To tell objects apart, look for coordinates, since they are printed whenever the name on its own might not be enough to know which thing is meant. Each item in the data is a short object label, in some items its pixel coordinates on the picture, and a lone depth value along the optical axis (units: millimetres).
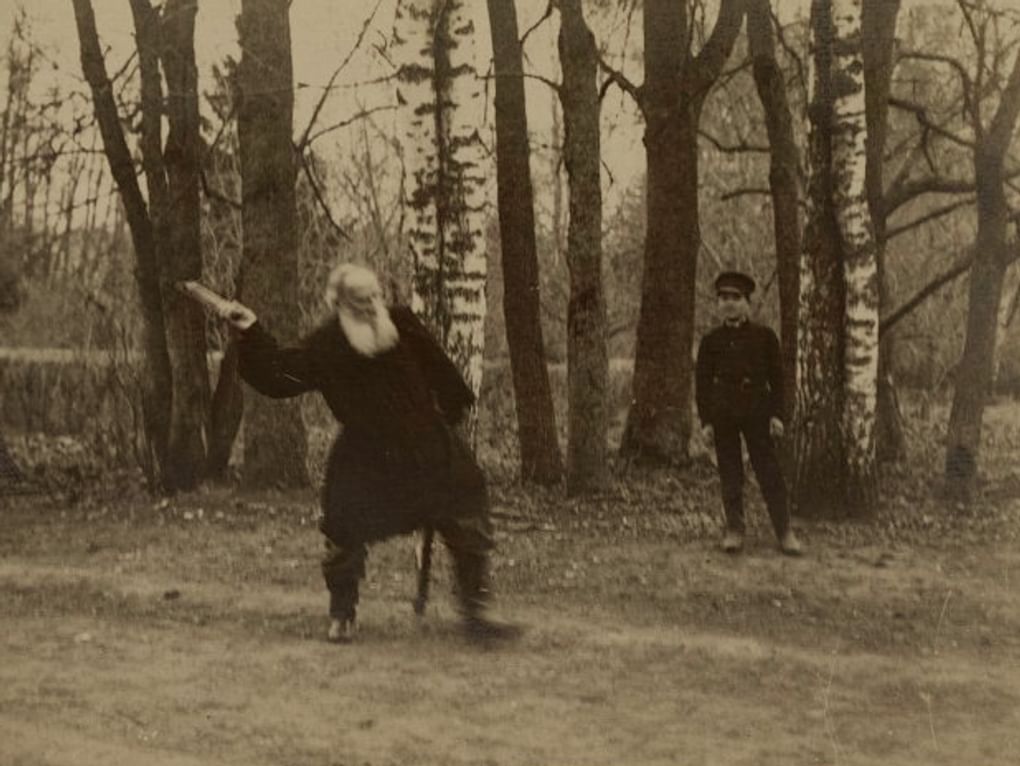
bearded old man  5910
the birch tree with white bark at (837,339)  8055
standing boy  7578
